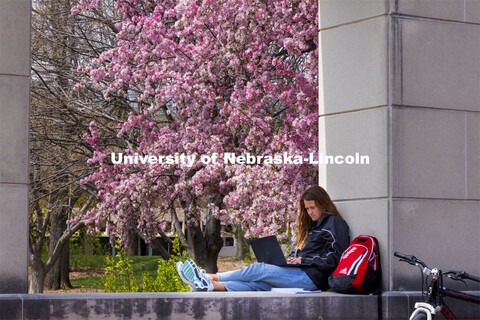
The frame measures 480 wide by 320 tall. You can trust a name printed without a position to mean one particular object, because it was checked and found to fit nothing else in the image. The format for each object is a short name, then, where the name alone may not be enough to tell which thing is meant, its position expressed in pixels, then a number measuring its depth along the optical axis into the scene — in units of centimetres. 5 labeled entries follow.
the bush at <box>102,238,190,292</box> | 1700
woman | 1027
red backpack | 969
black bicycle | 801
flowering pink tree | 1899
